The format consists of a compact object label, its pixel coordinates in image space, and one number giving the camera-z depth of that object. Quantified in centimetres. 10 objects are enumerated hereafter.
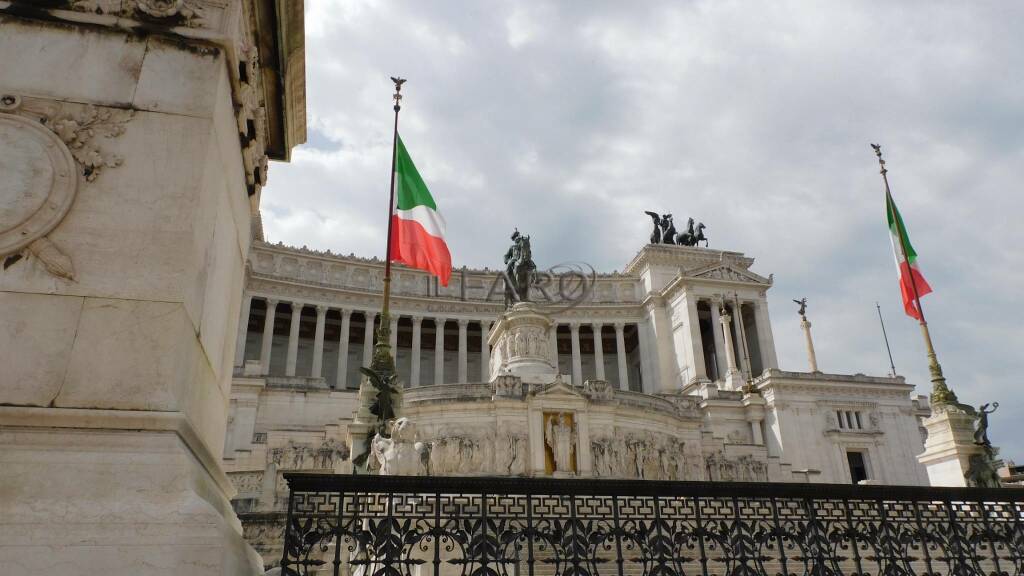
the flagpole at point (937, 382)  2134
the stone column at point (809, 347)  5603
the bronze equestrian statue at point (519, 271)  4028
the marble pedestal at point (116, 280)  460
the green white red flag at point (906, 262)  2594
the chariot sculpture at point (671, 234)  8144
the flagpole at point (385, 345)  1831
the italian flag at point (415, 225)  2372
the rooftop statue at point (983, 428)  2084
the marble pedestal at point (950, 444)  2050
